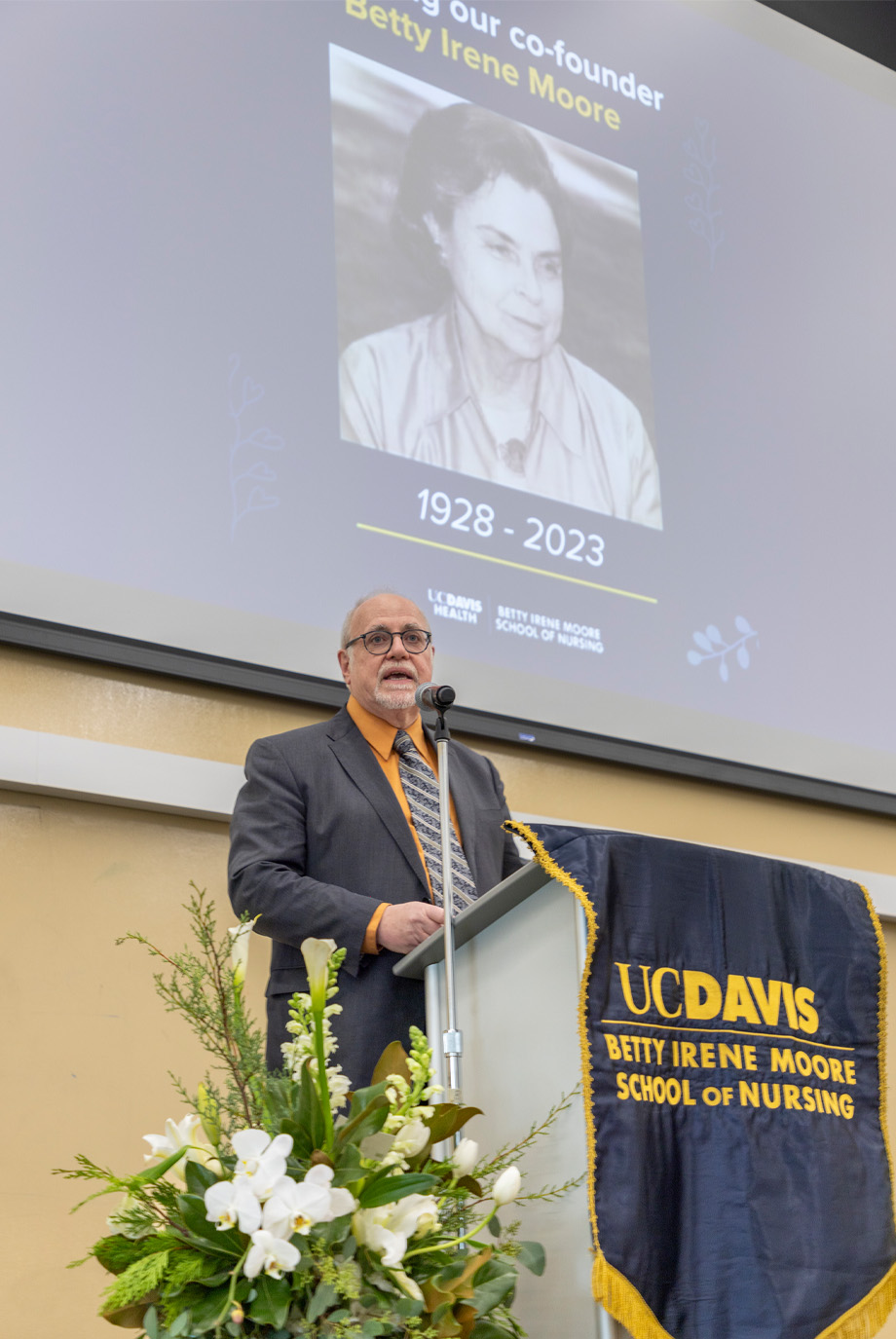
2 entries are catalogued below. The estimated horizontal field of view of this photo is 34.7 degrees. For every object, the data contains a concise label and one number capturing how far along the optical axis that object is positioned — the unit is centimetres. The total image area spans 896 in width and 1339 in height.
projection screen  306
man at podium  216
